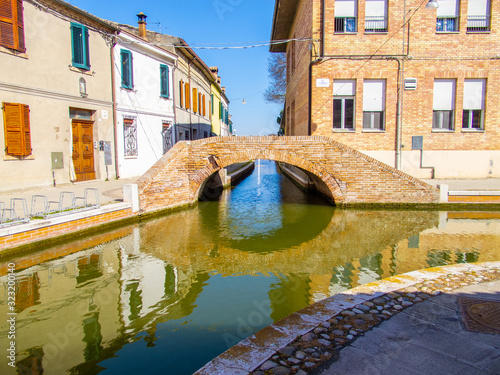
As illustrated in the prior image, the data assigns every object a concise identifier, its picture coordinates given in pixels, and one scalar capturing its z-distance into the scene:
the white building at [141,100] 14.27
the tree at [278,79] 28.98
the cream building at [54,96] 9.84
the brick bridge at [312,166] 10.64
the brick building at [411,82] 12.84
